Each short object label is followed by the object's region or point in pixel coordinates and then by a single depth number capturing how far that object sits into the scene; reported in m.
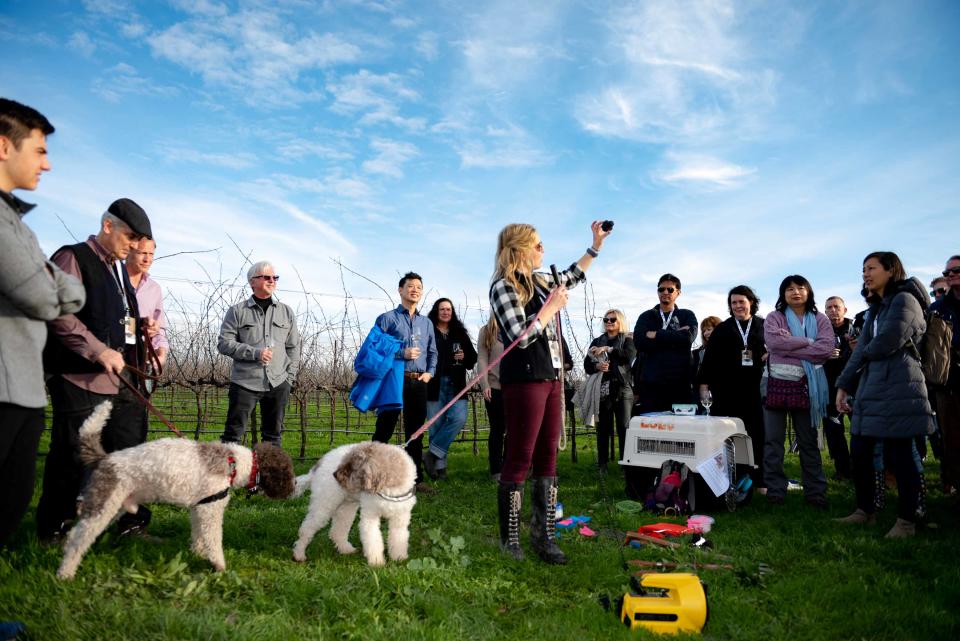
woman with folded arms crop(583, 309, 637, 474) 6.77
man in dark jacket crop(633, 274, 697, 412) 6.07
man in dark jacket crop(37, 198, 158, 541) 2.99
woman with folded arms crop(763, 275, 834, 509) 5.33
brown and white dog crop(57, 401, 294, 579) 2.87
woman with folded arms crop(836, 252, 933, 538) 4.16
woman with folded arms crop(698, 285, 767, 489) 6.03
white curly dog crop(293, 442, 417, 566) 3.39
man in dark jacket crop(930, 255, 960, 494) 4.94
